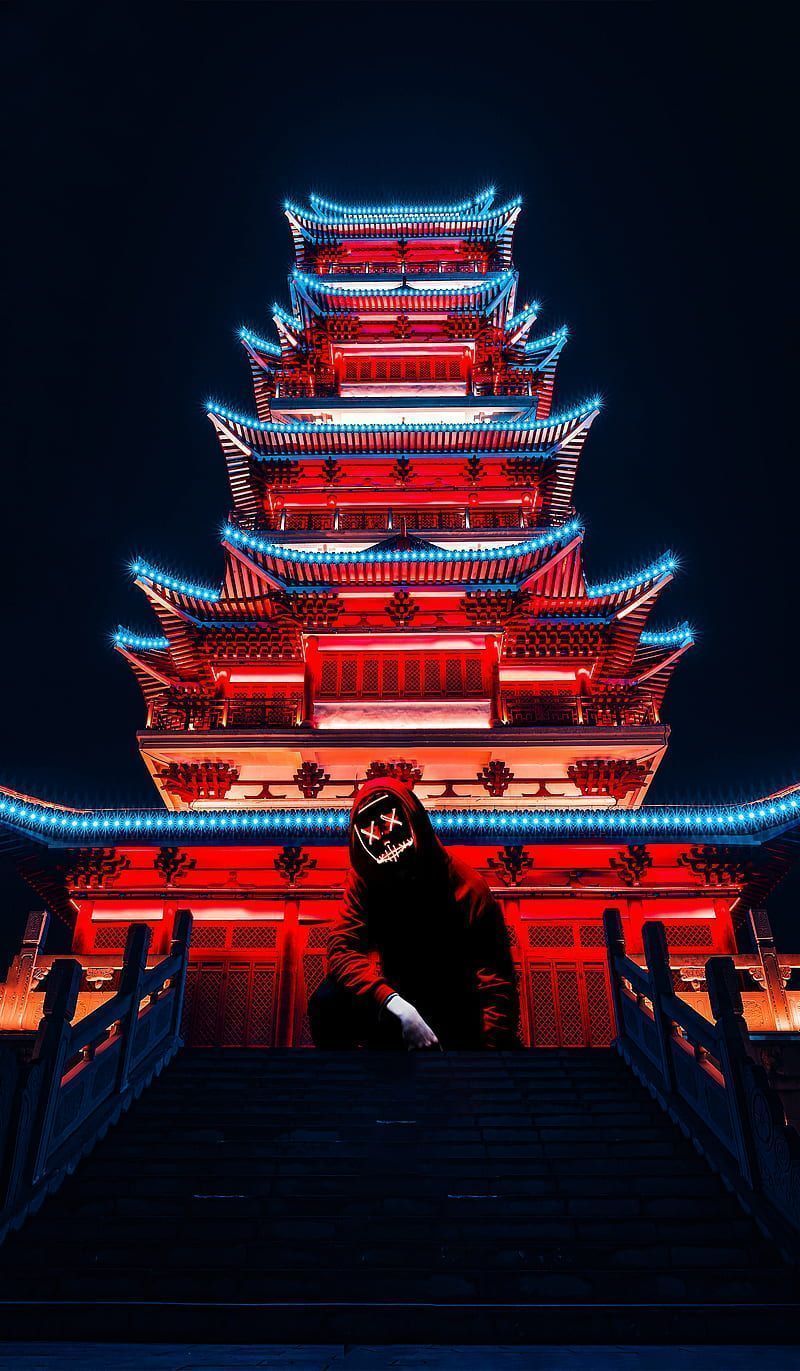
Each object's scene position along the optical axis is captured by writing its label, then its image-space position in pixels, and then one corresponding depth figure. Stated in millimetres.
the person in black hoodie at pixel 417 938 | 7266
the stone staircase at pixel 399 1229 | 3791
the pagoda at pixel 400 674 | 12227
